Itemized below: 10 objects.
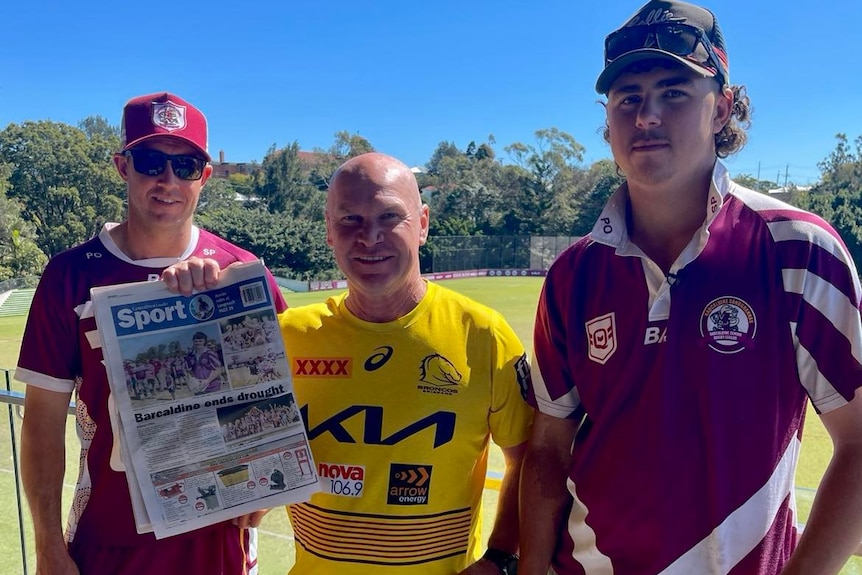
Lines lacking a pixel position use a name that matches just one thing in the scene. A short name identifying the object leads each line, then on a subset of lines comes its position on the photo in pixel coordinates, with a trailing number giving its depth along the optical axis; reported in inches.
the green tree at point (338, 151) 2700.1
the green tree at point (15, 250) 1314.0
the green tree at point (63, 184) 1609.3
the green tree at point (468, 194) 2261.3
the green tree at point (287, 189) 2313.0
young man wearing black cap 61.4
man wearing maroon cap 81.8
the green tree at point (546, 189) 2139.5
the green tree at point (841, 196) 1219.3
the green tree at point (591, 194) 2009.1
